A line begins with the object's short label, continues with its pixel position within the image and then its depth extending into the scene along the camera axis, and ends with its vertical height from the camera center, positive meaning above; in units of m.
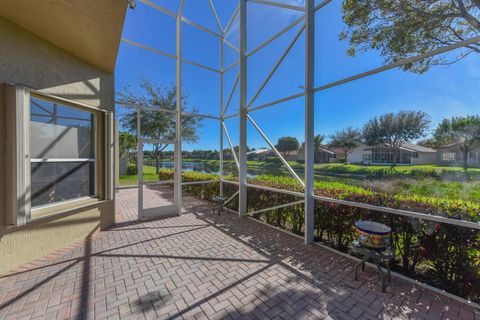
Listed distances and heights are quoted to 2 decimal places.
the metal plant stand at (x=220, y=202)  5.65 -1.29
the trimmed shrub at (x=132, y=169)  6.90 -0.41
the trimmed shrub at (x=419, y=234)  2.31 -1.10
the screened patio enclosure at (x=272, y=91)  2.84 +1.33
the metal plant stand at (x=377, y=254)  2.46 -1.24
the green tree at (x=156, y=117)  5.63 +1.30
